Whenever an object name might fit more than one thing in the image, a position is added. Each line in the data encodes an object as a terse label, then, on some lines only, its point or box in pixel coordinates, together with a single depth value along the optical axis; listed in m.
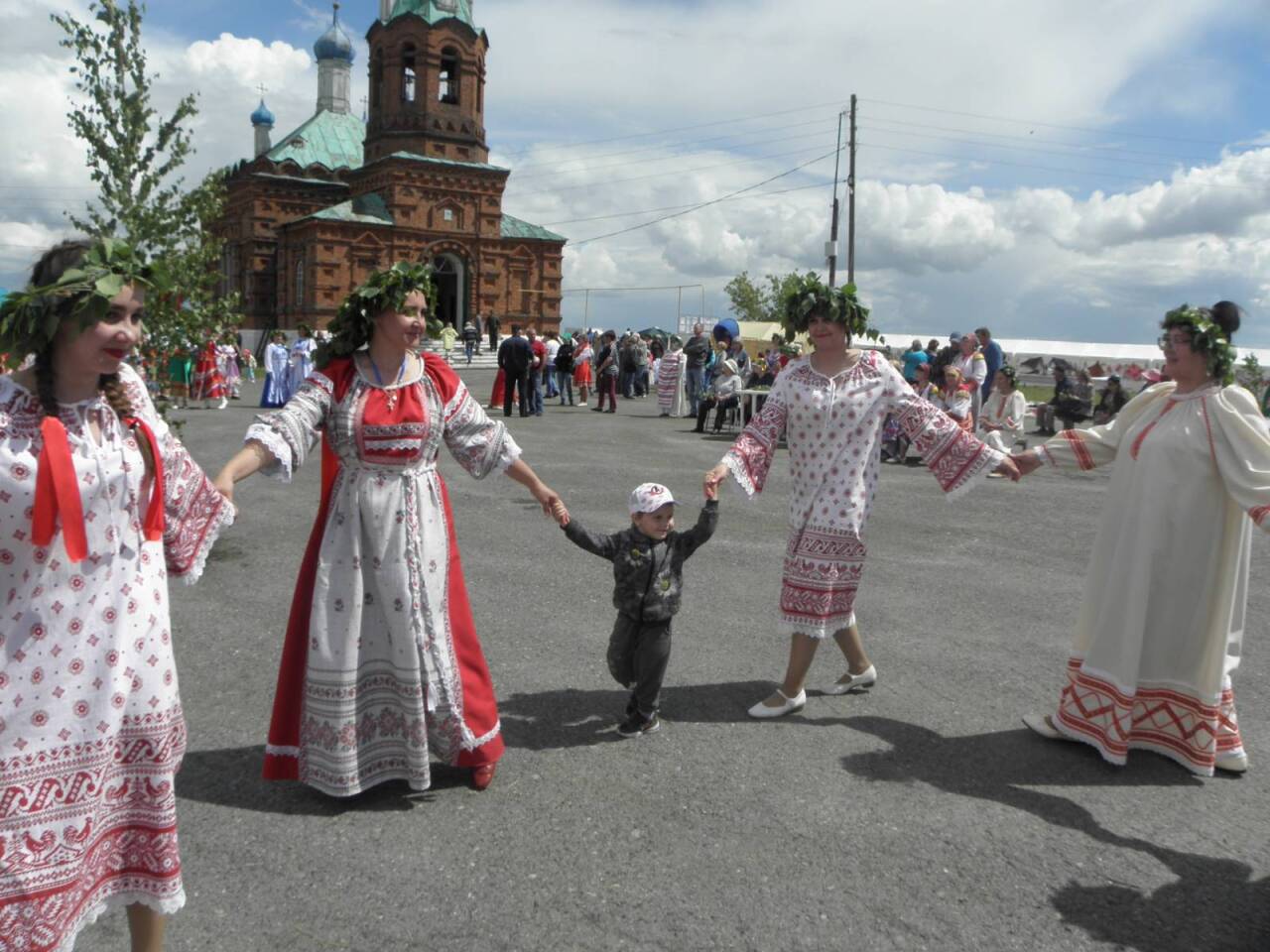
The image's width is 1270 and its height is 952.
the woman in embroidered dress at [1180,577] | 4.39
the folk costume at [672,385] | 21.98
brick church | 45.53
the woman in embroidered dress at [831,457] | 4.77
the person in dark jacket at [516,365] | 20.36
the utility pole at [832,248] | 32.38
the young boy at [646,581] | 4.45
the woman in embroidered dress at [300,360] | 22.02
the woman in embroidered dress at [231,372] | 24.23
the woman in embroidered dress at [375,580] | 3.76
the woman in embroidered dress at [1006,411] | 13.65
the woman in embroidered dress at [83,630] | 2.43
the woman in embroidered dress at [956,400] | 13.89
